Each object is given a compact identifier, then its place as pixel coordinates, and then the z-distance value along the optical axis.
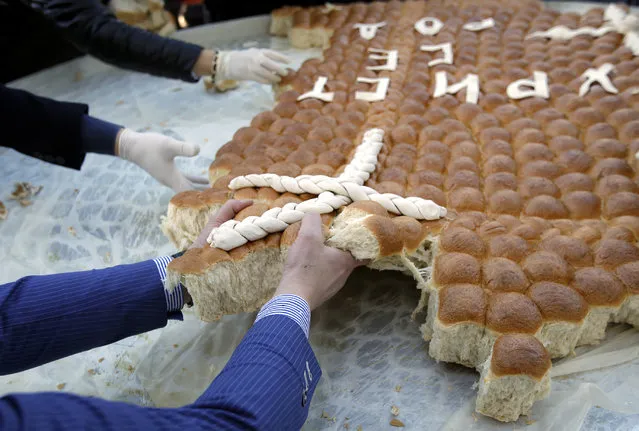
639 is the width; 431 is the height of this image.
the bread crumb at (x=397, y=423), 1.21
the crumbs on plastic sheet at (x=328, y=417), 1.24
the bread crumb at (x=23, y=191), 2.14
